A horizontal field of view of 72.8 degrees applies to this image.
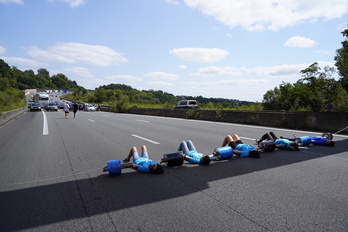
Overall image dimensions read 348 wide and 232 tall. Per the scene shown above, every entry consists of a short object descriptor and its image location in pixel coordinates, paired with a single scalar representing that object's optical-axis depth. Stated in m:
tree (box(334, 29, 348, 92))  43.44
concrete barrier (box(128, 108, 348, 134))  12.48
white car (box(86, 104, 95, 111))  51.12
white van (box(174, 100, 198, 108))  37.00
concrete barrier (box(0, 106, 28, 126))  19.74
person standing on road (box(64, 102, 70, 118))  23.82
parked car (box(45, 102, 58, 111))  47.34
